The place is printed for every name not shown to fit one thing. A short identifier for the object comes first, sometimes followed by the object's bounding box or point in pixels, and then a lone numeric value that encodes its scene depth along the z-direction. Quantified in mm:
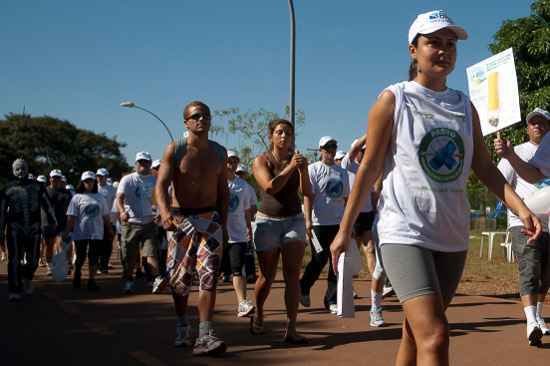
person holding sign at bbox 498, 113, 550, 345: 6161
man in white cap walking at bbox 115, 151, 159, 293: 10922
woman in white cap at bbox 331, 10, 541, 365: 3215
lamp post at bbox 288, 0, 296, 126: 16234
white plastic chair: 15817
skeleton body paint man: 10047
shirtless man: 5941
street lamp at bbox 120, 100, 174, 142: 39219
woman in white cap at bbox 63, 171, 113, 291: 11413
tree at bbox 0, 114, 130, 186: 73062
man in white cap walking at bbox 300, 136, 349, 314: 8484
